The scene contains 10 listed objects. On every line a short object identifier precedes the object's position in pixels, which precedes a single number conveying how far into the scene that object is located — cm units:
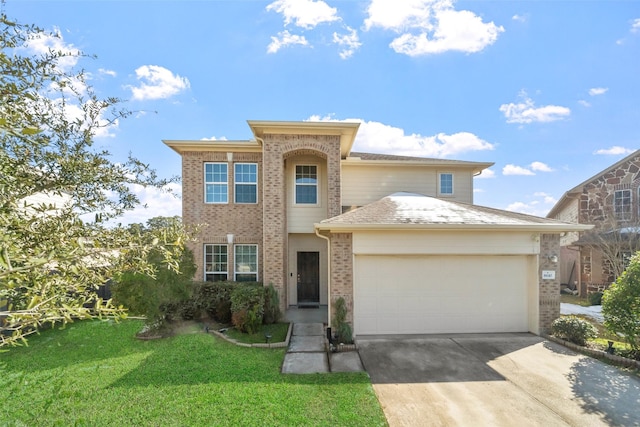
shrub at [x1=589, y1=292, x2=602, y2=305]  1412
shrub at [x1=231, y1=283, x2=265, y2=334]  841
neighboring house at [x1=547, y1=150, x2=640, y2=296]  1431
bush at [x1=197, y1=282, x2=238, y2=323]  976
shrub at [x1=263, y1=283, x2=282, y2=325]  961
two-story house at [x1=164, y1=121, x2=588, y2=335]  820
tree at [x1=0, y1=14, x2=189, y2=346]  197
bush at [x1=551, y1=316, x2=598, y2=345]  748
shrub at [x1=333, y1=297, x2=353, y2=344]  745
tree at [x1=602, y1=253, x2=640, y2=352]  661
